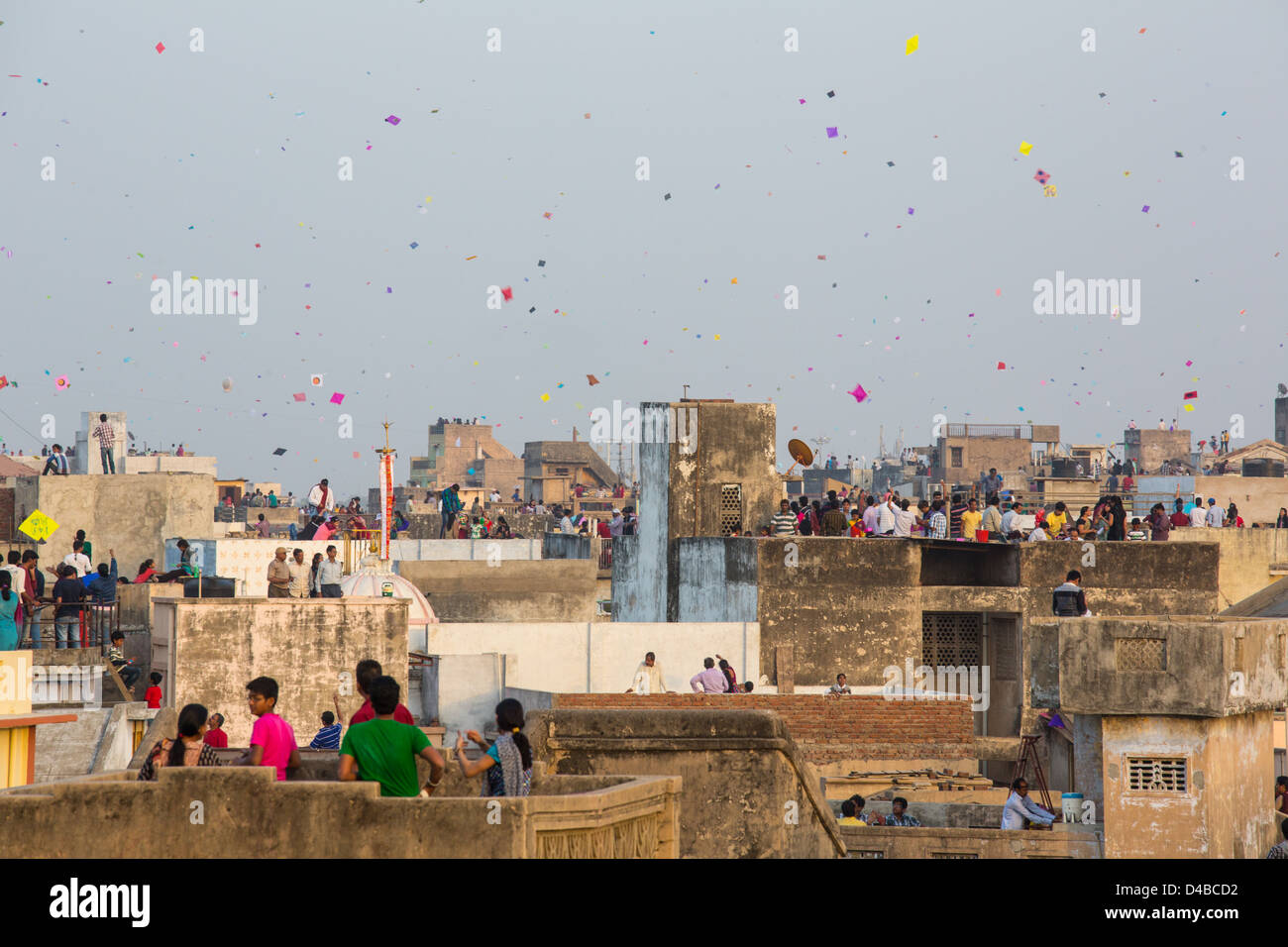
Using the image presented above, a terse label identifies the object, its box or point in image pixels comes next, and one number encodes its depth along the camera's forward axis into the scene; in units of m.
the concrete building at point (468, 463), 89.94
